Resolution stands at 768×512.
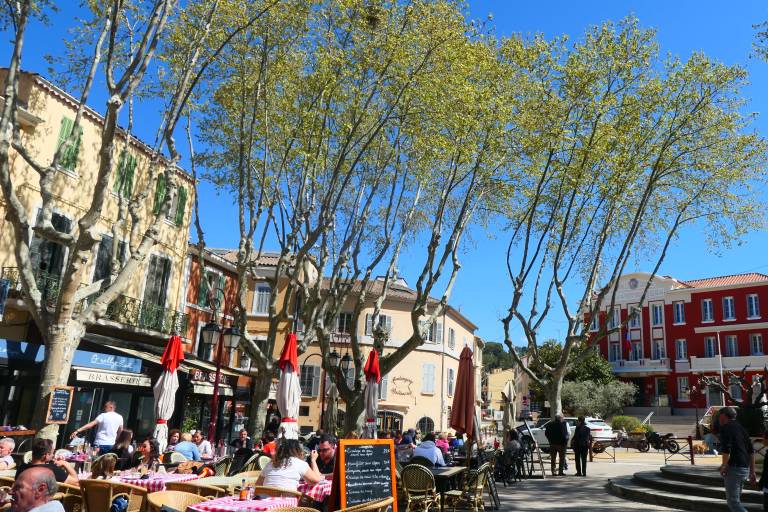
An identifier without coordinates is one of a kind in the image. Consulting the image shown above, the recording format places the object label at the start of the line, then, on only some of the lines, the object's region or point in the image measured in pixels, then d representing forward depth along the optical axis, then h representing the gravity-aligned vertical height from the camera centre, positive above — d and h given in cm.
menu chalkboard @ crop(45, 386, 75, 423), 1035 -38
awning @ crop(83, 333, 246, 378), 1700 +100
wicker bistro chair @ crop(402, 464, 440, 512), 884 -121
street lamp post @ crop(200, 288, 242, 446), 1479 +131
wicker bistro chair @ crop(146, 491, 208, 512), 584 -108
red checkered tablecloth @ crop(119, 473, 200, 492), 735 -113
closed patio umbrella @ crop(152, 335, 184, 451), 1258 +1
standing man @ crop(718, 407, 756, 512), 777 -50
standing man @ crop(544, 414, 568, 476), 1720 -78
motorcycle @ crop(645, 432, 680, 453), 2545 -114
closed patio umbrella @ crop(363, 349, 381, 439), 1439 +14
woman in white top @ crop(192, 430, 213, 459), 1278 -114
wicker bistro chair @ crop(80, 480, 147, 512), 622 -110
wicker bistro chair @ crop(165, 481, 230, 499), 725 -119
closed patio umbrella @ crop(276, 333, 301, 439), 1170 +16
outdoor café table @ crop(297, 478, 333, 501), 705 -108
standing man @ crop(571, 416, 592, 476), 1634 -99
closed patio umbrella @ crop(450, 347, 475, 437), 1179 +6
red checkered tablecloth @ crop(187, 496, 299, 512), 558 -106
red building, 4556 +639
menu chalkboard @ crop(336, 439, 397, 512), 634 -77
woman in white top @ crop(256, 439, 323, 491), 685 -86
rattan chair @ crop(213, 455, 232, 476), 1100 -135
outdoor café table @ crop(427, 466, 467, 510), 941 -114
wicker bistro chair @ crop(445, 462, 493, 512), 978 -140
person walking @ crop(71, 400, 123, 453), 1086 -78
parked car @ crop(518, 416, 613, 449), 2781 -90
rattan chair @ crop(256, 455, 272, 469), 1021 -112
